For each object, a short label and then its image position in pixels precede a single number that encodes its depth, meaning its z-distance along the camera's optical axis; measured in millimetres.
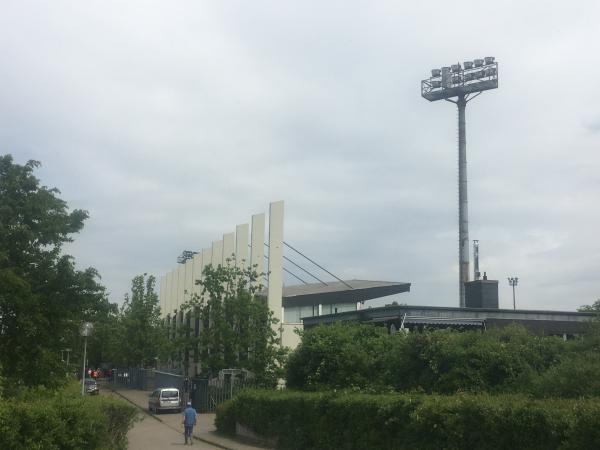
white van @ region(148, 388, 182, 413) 42594
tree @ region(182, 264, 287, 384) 39125
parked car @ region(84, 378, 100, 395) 49531
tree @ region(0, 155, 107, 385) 22625
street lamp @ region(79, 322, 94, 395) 24797
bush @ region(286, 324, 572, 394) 18516
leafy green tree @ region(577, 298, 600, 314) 19305
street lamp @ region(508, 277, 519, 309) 81731
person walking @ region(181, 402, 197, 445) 26688
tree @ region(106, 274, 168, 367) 66625
